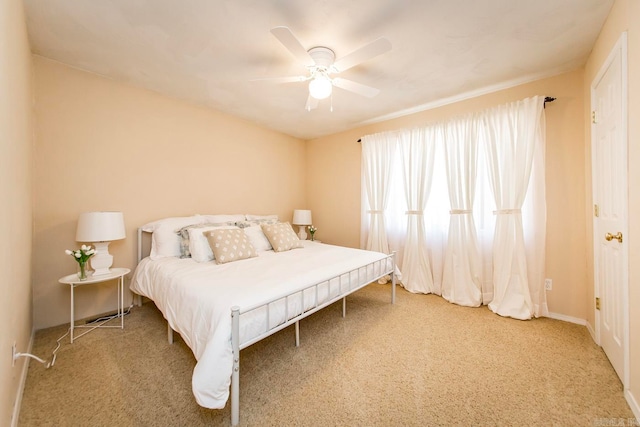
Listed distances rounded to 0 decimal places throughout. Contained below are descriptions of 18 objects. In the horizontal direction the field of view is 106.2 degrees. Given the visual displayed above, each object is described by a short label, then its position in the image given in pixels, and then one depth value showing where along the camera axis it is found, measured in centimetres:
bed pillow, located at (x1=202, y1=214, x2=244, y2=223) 323
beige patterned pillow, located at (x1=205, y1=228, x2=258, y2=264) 248
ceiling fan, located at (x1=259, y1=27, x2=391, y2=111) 166
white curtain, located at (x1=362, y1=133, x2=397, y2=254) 367
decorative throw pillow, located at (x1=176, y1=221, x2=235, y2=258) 267
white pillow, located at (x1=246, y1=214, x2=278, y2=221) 371
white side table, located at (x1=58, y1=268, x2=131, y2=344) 212
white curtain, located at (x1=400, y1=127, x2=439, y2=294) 329
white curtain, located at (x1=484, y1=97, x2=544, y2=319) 256
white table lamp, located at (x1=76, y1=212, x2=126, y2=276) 222
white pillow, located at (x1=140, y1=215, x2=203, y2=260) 265
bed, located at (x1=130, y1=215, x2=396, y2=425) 133
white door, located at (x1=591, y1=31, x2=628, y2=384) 156
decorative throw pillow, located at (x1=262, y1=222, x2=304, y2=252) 308
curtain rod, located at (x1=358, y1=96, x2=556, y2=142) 249
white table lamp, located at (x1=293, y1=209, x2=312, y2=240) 439
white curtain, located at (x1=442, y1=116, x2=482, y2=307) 292
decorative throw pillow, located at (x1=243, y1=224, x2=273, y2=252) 308
